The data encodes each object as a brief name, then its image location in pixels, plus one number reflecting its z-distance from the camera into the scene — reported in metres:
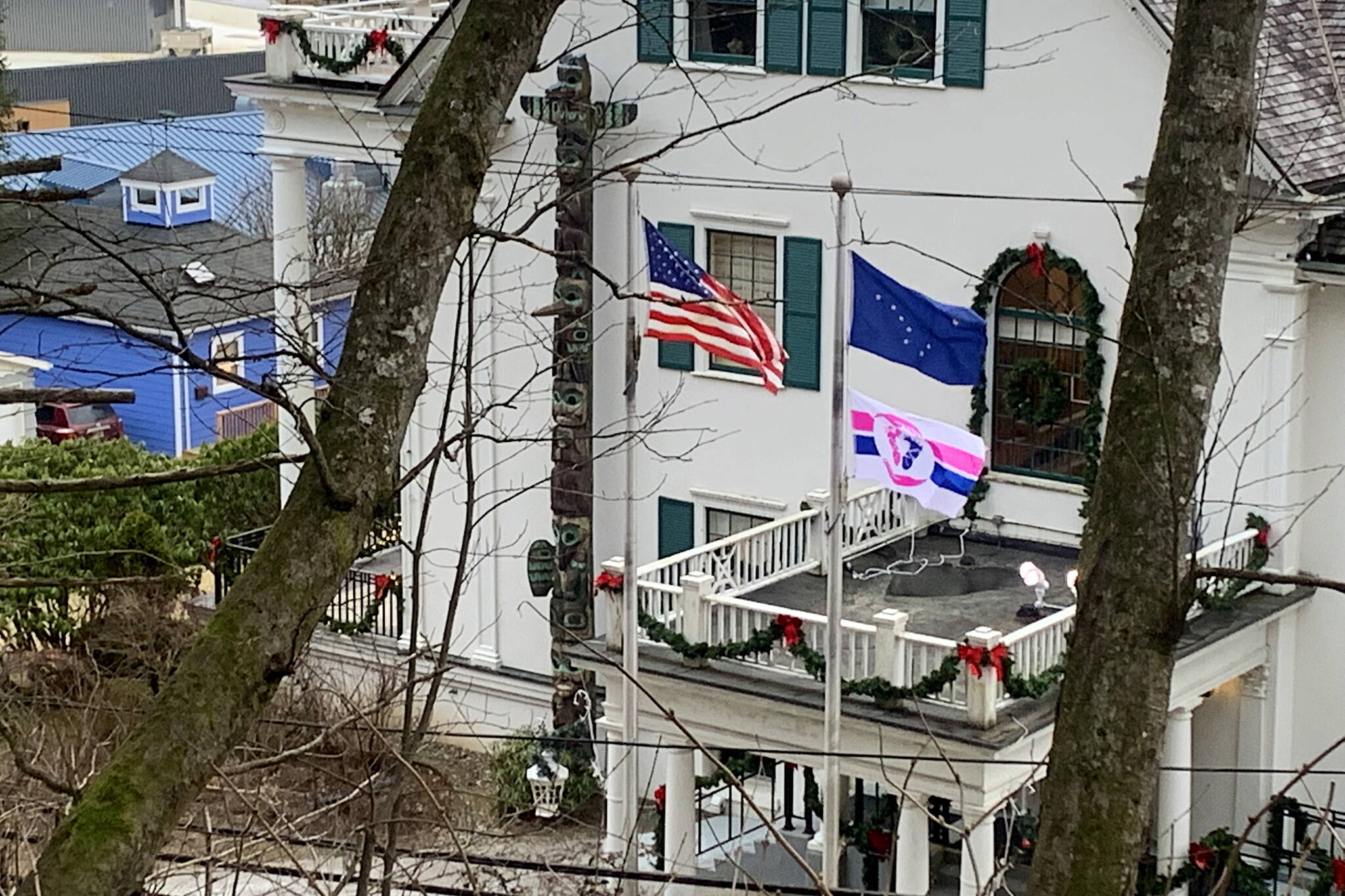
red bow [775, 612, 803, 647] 20.27
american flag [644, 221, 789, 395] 19.22
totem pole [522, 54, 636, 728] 24.69
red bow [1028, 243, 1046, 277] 22.52
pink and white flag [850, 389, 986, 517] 19.27
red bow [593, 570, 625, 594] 20.97
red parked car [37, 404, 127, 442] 43.41
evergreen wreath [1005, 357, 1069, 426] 22.81
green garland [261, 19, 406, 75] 26.91
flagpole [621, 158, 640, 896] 19.56
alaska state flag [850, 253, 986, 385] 18.97
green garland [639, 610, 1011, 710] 19.30
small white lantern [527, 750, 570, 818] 25.30
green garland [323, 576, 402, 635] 27.92
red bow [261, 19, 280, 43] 27.25
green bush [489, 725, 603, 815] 25.41
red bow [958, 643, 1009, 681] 19.06
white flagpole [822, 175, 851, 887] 18.44
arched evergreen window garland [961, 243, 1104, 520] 22.17
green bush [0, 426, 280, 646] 29.53
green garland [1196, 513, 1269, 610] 21.64
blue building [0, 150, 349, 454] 41.97
